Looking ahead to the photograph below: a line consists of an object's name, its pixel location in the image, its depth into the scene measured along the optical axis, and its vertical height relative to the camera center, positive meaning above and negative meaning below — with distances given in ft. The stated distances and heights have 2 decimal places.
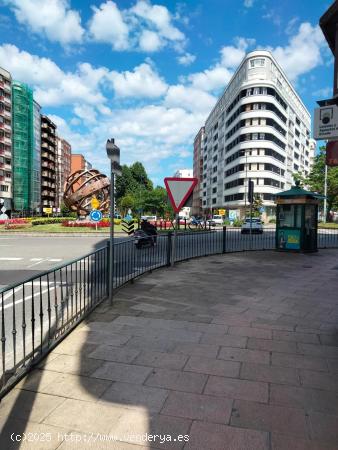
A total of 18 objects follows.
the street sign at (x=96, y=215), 85.26 +0.89
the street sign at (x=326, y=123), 13.34 +3.84
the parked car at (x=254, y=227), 98.27 -2.18
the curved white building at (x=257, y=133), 198.59 +54.71
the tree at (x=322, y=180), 156.97 +19.35
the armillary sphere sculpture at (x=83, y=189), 123.13 +10.73
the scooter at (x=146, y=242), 27.90 -2.11
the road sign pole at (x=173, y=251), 32.31 -3.17
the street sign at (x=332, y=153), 13.32 +2.67
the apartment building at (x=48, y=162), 283.38 +48.84
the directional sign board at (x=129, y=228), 79.68 -2.14
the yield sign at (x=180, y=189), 30.89 +2.74
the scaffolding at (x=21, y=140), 224.33 +52.32
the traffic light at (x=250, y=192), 48.61 +4.04
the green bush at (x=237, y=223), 151.37 -1.51
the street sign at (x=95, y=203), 112.35 +5.13
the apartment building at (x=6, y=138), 209.36 +49.84
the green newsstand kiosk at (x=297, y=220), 45.80 +0.02
